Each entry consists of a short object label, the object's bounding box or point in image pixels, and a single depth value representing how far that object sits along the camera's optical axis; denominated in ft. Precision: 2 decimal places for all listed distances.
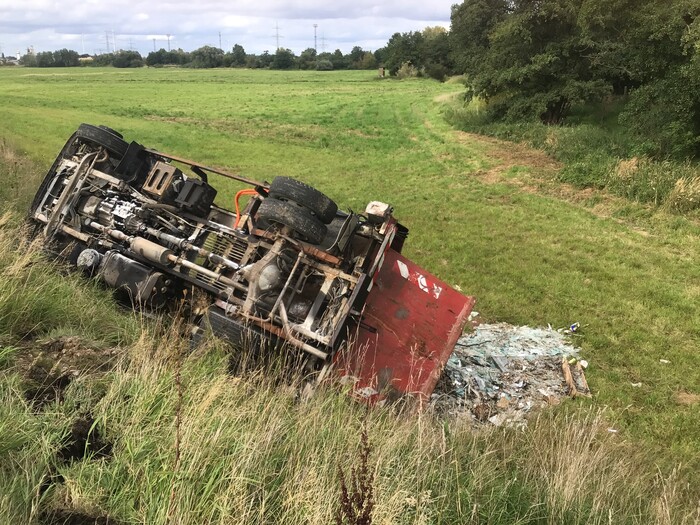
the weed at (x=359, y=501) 6.14
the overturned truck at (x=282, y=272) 14.97
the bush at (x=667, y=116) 44.14
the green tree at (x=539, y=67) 66.03
